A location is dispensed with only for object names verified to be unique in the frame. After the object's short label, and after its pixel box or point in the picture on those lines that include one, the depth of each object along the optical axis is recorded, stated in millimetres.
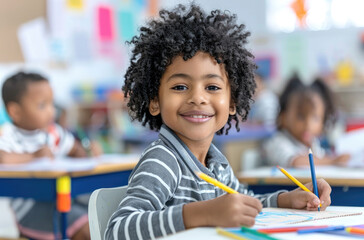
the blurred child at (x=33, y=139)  1856
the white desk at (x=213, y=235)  899
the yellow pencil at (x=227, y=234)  885
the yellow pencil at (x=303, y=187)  1108
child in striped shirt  1042
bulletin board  4430
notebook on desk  995
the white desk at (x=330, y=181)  1597
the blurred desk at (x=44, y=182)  1627
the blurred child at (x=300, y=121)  2231
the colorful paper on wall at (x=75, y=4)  5673
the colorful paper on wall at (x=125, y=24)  6335
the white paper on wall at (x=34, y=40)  4676
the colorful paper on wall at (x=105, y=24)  6094
